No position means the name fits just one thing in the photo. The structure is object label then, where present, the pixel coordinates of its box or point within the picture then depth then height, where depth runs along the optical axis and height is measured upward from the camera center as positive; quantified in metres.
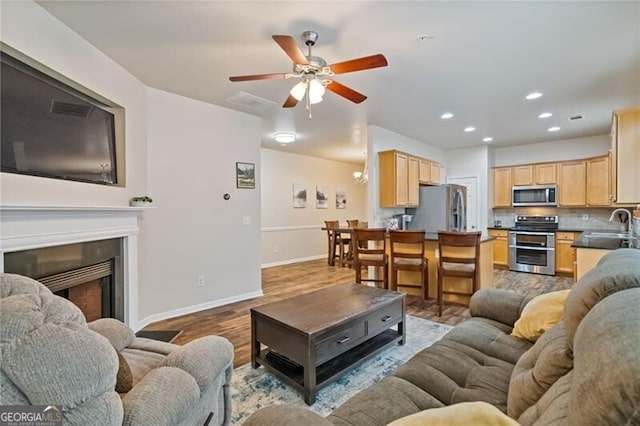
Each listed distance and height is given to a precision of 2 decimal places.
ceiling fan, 2.06 +1.06
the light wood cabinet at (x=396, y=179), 4.91 +0.53
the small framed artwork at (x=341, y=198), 8.67 +0.37
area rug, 1.95 -1.24
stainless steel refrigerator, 5.37 +0.00
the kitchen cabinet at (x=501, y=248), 6.27 -0.81
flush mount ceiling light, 5.32 +1.33
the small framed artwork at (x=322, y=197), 8.06 +0.37
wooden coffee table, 1.97 -0.88
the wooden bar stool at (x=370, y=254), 4.04 -0.59
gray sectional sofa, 0.56 -0.57
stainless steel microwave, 5.97 +0.28
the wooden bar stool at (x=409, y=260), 3.70 -0.65
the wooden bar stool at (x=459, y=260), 3.42 -0.58
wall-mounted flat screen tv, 1.88 +0.61
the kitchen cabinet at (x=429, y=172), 5.66 +0.74
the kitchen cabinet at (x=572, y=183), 5.68 +0.50
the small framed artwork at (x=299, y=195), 7.48 +0.39
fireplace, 1.99 -0.47
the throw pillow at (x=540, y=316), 1.60 -0.58
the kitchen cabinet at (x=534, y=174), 6.04 +0.73
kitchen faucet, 4.65 -0.20
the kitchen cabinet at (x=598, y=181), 5.40 +0.51
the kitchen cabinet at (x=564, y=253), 5.54 -0.80
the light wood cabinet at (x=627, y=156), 3.05 +0.54
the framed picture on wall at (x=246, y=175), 4.27 +0.51
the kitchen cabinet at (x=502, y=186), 6.53 +0.51
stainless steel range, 5.71 -0.69
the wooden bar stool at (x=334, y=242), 6.79 -0.72
